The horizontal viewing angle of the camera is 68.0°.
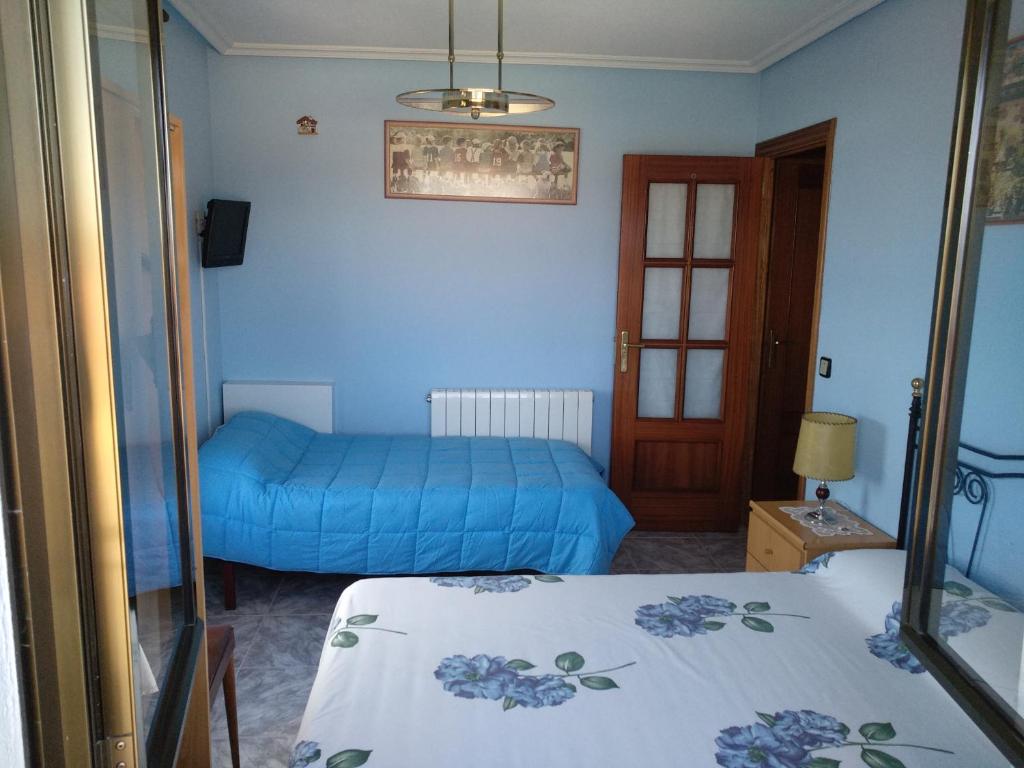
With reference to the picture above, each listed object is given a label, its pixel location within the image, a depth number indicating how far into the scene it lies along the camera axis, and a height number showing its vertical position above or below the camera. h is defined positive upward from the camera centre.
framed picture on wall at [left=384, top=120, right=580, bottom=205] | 4.16 +0.52
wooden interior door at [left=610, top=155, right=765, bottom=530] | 4.14 -0.43
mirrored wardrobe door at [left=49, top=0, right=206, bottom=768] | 0.59 -0.12
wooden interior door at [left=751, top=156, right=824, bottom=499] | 4.25 -0.33
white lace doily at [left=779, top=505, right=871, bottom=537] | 2.87 -1.00
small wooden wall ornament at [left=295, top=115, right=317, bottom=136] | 4.09 +0.69
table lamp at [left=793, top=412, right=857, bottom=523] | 2.88 -0.71
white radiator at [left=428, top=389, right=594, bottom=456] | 4.32 -0.87
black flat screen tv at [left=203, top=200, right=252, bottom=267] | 3.79 +0.10
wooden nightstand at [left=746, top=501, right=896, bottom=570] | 2.76 -1.03
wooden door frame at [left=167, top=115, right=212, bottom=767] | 1.10 -0.35
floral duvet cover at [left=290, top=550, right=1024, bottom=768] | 1.58 -1.00
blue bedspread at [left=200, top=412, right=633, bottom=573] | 3.22 -1.12
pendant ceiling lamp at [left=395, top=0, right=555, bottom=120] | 2.40 +0.51
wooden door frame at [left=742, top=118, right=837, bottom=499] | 3.42 +0.14
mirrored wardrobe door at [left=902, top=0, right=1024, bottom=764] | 1.00 -0.15
